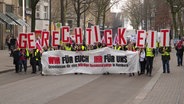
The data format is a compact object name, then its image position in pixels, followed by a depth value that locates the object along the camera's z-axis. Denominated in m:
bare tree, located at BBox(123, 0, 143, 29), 70.17
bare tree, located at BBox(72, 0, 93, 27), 35.84
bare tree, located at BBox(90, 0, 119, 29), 52.82
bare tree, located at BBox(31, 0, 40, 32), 25.80
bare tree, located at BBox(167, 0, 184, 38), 39.38
